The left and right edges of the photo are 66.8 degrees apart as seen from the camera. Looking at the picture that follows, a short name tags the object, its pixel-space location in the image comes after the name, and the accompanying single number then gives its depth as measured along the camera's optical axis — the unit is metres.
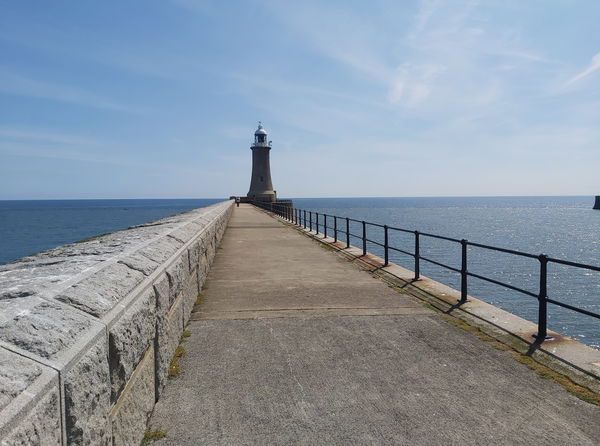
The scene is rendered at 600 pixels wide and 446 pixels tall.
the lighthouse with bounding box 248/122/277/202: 67.25
